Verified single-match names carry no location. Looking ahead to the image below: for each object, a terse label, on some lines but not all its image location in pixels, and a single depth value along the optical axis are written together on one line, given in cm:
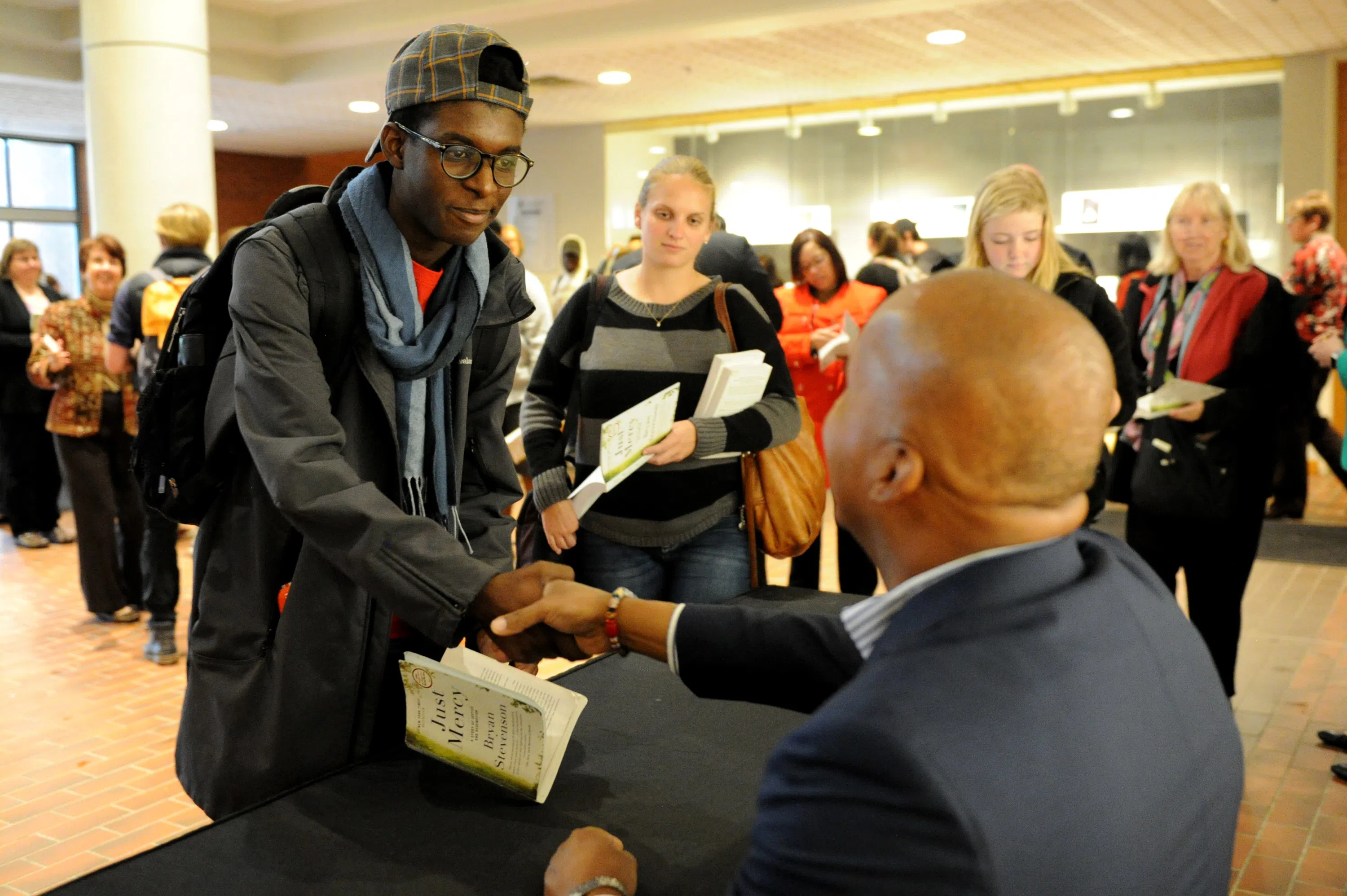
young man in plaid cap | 158
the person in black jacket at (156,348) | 508
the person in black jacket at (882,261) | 640
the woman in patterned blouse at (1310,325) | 679
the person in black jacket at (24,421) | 737
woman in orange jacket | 561
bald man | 85
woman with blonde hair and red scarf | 378
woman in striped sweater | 287
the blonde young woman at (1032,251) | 315
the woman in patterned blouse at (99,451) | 570
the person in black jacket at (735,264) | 420
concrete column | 670
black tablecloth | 128
